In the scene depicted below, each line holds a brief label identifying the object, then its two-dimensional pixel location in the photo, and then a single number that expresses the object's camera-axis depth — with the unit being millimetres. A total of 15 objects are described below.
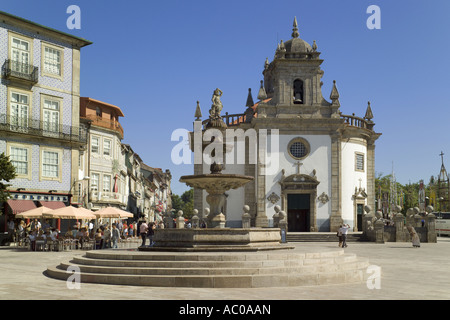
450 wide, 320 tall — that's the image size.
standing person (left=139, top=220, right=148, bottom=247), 25588
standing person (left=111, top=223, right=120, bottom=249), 25412
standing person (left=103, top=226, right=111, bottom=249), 25438
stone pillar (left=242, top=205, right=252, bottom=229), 30117
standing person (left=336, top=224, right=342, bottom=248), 29075
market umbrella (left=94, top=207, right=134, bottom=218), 28609
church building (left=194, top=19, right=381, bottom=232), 41219
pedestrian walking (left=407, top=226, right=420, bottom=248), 30656
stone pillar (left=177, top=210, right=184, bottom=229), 35747
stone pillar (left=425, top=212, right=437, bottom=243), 37078
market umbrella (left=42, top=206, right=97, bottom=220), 25891
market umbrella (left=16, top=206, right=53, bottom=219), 26175
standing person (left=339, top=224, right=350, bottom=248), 28880
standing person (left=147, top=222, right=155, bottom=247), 30516
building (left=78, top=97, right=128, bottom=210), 42688
